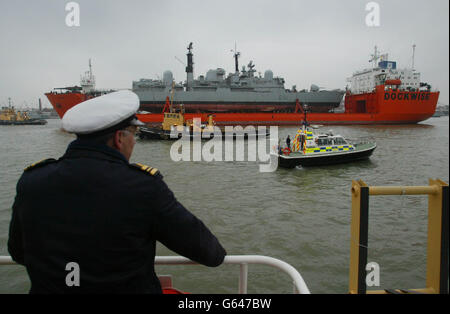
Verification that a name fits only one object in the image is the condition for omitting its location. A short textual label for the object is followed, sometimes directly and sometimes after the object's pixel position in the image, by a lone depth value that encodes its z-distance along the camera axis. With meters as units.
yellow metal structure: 2.14
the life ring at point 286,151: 14.33
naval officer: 1.18
